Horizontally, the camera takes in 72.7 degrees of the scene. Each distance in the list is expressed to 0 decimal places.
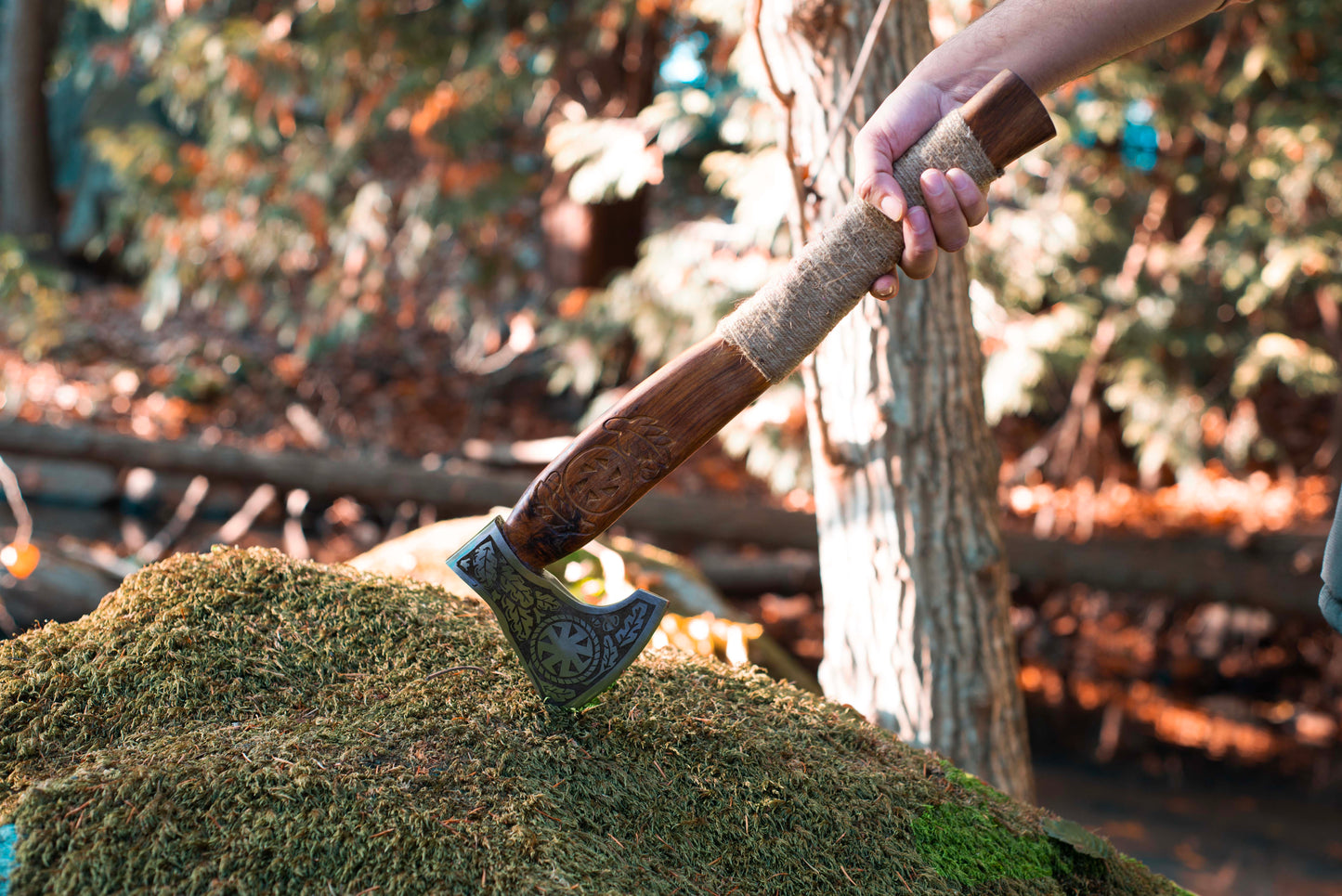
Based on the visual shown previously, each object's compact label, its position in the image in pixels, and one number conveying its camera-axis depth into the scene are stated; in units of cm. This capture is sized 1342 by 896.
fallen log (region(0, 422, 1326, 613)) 613
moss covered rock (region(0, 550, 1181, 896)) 115
